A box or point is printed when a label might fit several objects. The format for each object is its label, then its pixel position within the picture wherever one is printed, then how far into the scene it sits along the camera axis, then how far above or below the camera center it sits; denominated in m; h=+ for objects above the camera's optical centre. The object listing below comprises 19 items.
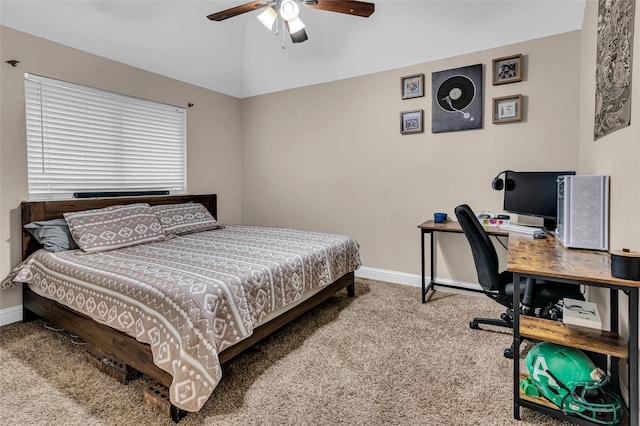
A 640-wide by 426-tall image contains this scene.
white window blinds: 2.86 +0.62
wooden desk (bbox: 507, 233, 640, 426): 1.32 -0.55
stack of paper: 1.55 -0.55
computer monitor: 2.58 +0.05
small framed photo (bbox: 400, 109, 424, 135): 3.48 +0.85
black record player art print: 3.20 +1.01
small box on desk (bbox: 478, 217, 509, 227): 2.86 -0.18
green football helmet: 1.46 -0.84
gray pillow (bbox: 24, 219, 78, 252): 2.62 -0.25
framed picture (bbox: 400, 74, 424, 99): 3.45 +1.21
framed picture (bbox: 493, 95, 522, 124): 3.01 +0.85
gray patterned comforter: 1.57 -0.50
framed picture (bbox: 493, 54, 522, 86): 2.99 +1.20
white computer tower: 1.82 -0.07
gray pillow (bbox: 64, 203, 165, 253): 2.64 -0.20
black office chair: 2.00 -0.53
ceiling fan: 2.29 +1.38
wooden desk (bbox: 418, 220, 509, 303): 2.72 -0.25
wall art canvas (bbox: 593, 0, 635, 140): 1.49 +0.68
